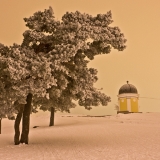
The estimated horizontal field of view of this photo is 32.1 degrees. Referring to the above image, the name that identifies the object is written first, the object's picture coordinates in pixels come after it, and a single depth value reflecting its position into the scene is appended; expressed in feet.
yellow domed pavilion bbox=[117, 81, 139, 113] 185.78
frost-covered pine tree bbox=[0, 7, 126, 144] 56.90
